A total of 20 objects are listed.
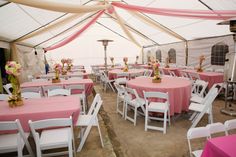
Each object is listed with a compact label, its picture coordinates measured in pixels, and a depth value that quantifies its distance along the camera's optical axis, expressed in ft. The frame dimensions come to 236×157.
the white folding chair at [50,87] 14.72
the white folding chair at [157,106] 11.31
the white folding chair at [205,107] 10.99
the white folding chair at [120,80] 19.99
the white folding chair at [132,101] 12.72
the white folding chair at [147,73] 25.76
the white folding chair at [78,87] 14.60
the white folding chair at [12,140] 6.93
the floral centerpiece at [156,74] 15.02
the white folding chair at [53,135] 7.01
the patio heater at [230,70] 13.48
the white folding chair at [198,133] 6.25
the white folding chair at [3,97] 12.66
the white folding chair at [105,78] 23.81
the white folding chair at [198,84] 14.94
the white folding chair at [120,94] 14.94
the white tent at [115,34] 18.32
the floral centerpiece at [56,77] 17.19
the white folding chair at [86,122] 9.37
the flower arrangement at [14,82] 9.25
